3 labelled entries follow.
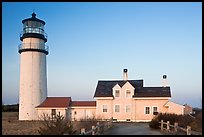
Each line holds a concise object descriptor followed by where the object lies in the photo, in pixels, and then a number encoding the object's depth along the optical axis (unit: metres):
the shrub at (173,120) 18.86
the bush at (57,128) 11.05
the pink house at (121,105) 32.59
